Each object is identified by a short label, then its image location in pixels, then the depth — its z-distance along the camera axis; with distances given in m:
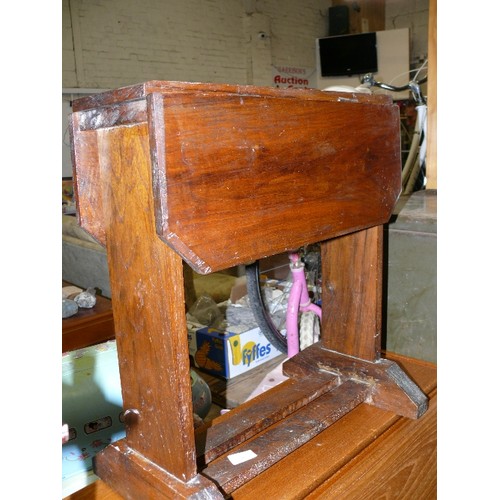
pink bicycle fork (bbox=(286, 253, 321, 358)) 1.66
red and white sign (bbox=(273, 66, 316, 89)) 7.24
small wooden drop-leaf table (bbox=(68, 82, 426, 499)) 0.64
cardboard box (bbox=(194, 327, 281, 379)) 1.80
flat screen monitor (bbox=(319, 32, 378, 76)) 7.12
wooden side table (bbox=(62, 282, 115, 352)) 2.06
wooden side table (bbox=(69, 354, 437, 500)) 0.85
